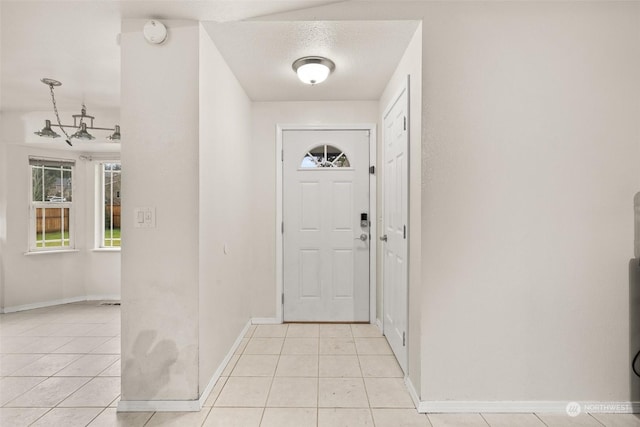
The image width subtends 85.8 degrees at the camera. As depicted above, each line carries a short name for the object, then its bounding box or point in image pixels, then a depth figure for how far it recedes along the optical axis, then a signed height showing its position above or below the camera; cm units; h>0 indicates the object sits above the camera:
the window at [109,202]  482 +12
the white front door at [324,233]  358 -23
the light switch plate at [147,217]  204 -4
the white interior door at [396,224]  240 -10
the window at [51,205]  434 +7
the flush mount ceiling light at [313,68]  249 +104
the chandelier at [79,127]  330 +93
